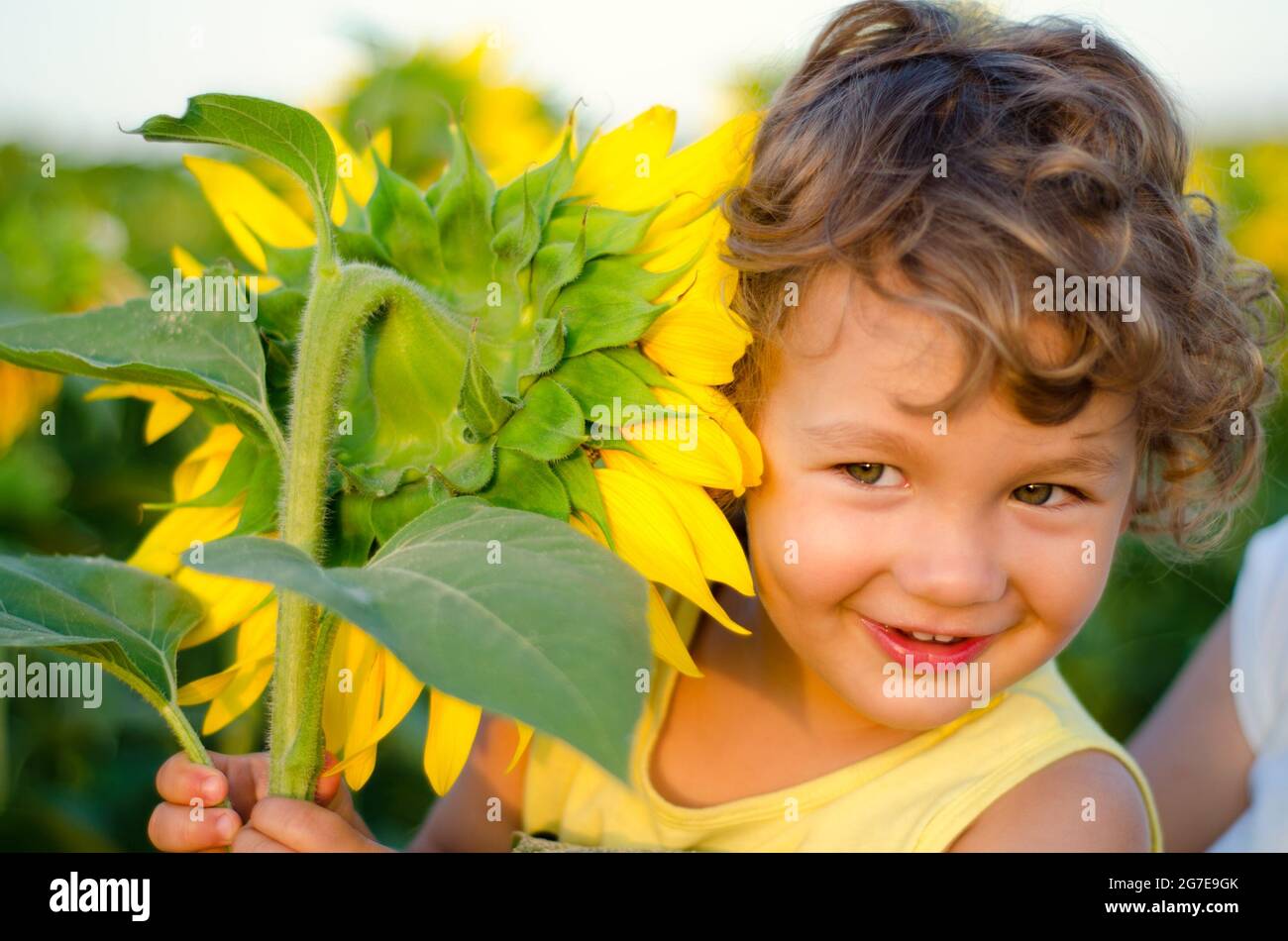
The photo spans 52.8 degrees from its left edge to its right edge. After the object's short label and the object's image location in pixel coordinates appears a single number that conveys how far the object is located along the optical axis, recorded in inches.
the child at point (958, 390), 34.6
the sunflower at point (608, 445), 30.3
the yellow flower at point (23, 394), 52.9
